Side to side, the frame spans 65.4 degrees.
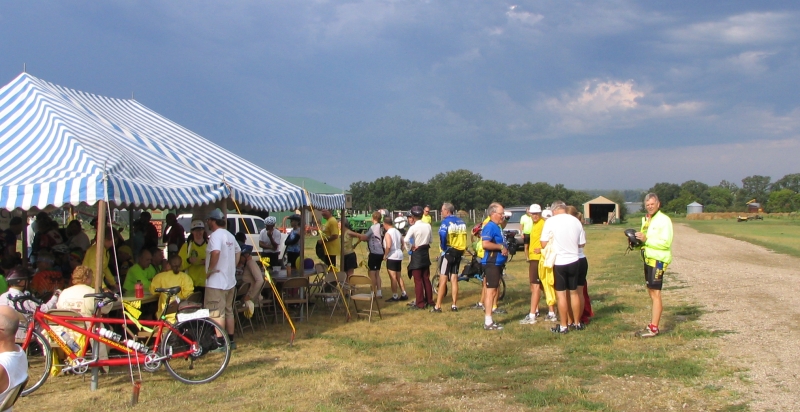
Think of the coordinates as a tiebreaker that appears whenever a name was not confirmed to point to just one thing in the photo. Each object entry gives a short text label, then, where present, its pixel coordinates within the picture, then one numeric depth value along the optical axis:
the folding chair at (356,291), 8.72
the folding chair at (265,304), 8.63
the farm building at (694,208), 81.56
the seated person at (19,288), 6.05
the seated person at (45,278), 7.10
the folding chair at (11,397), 2.81
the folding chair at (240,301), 7.75
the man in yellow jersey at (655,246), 6.89
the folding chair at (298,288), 8.62
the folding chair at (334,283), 9.16
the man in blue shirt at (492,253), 8.02
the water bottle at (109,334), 5.53
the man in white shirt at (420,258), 9.55
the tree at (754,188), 121.94
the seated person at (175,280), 7.07
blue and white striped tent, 5.96
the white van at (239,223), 17.56
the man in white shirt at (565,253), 7.35
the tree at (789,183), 125.81
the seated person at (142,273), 7.16
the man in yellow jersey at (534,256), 8.48
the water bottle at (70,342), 5.56
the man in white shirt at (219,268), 6.79
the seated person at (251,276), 8.09
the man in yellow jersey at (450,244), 9.16
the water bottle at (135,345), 5.61
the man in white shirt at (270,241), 10.66
